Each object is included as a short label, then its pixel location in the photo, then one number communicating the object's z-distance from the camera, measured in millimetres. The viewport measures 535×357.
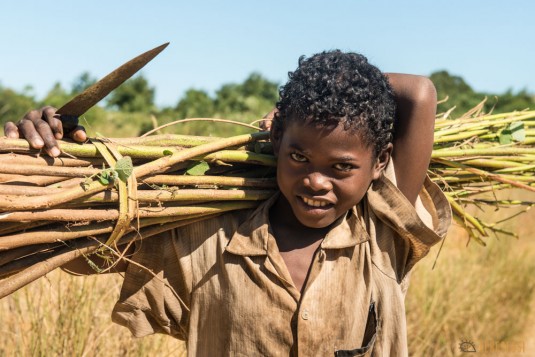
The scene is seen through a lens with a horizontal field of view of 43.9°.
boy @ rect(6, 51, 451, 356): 1771
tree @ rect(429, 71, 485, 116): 21484
